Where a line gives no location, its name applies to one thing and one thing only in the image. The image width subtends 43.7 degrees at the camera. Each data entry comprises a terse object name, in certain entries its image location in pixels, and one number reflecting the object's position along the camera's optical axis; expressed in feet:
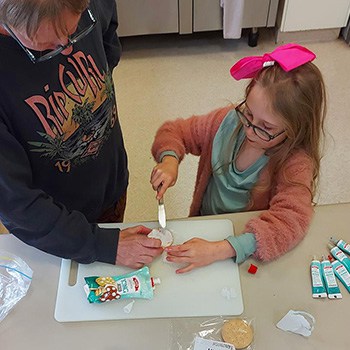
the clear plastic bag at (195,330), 2.55
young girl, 2.86
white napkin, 2.56
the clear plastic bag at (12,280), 2.80
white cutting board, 2.68
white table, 2.57
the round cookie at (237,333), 2.53
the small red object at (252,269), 2.84
